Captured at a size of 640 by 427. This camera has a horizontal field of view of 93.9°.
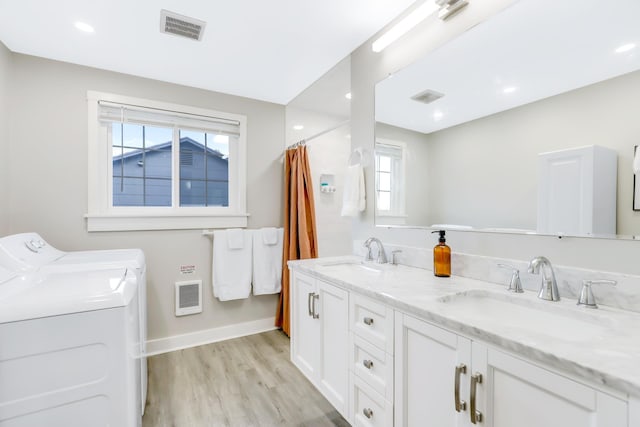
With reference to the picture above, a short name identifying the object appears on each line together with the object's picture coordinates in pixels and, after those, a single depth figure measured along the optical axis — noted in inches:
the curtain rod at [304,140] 96.2
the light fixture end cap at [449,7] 56.7
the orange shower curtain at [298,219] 112.7
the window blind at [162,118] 96.7
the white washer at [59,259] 61.3
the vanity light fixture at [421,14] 57.6
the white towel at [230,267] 110.1
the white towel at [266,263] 117.1
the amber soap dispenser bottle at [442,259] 57.1
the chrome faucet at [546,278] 41.6
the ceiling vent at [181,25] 69.8
